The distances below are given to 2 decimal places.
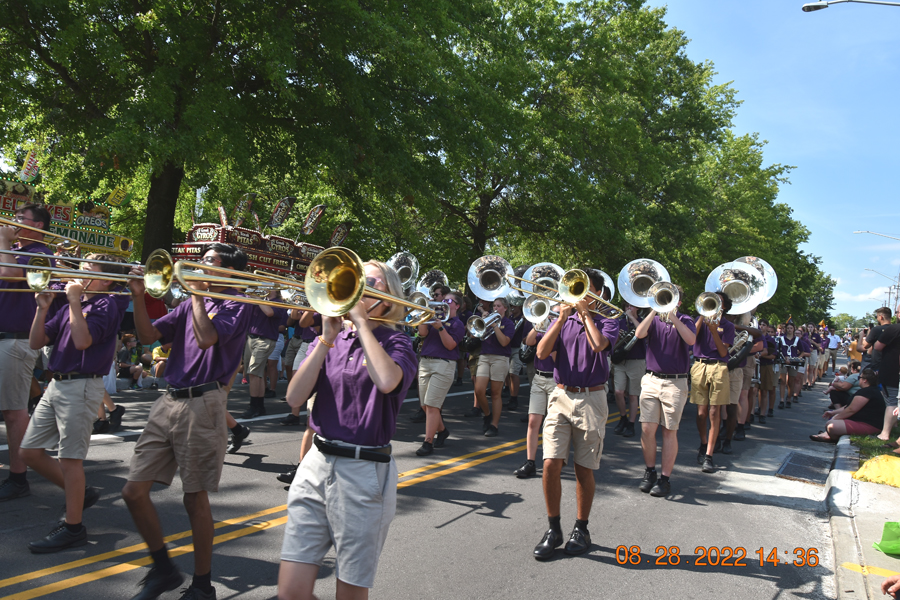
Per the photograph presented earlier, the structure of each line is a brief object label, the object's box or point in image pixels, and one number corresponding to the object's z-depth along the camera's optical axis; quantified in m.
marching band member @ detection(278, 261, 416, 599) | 2.60
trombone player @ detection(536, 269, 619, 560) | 4.73
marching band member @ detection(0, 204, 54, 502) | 4.95
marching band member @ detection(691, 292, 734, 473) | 7.75
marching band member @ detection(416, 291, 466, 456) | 7.66
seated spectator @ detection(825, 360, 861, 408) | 11.14
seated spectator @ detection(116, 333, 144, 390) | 10.91
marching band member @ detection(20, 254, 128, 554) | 4.20
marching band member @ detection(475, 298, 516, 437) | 9.12
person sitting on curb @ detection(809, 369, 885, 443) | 9.80
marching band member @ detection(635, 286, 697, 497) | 6.39
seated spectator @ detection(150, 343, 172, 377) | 11.49
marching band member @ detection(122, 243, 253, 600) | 3.54
